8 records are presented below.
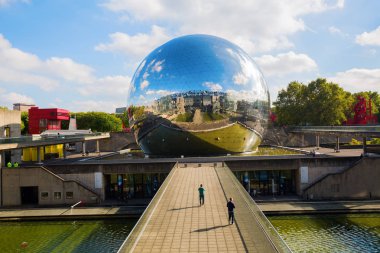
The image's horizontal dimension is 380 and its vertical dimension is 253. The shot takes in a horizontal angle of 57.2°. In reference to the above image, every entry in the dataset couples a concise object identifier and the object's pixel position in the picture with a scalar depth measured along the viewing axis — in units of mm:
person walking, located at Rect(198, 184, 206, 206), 17125
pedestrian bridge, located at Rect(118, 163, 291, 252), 11484
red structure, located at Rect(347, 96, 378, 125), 77250
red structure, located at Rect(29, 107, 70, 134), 71062
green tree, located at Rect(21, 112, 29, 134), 79212
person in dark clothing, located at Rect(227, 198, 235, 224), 14164
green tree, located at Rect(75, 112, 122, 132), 86125
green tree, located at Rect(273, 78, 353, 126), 64250
